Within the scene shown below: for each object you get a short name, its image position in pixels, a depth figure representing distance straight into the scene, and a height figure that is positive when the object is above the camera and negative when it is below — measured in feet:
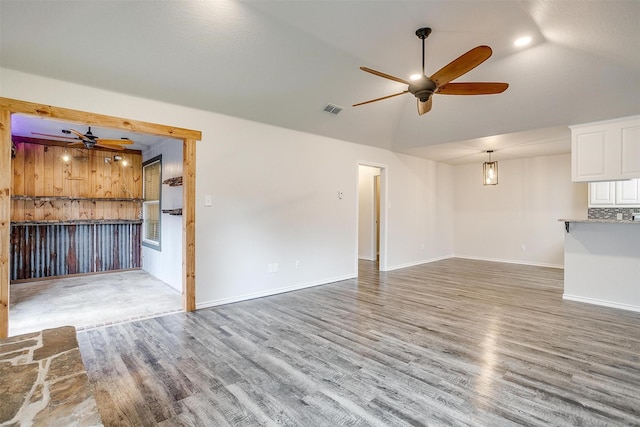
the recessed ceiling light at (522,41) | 11.23 +6.16
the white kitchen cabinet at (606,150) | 13.14 +2.63
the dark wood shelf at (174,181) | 16.07 +1.56
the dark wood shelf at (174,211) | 16.00 -0.03
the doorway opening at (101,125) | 9.45 +1.55
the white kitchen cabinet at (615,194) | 16.81 +0.88
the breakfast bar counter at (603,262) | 13.58 -2.40
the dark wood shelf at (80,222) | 18.78 -0.71
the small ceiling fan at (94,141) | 15.35 +3.48
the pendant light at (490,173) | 22.03 +2.58
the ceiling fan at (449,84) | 8.14 +3.83
